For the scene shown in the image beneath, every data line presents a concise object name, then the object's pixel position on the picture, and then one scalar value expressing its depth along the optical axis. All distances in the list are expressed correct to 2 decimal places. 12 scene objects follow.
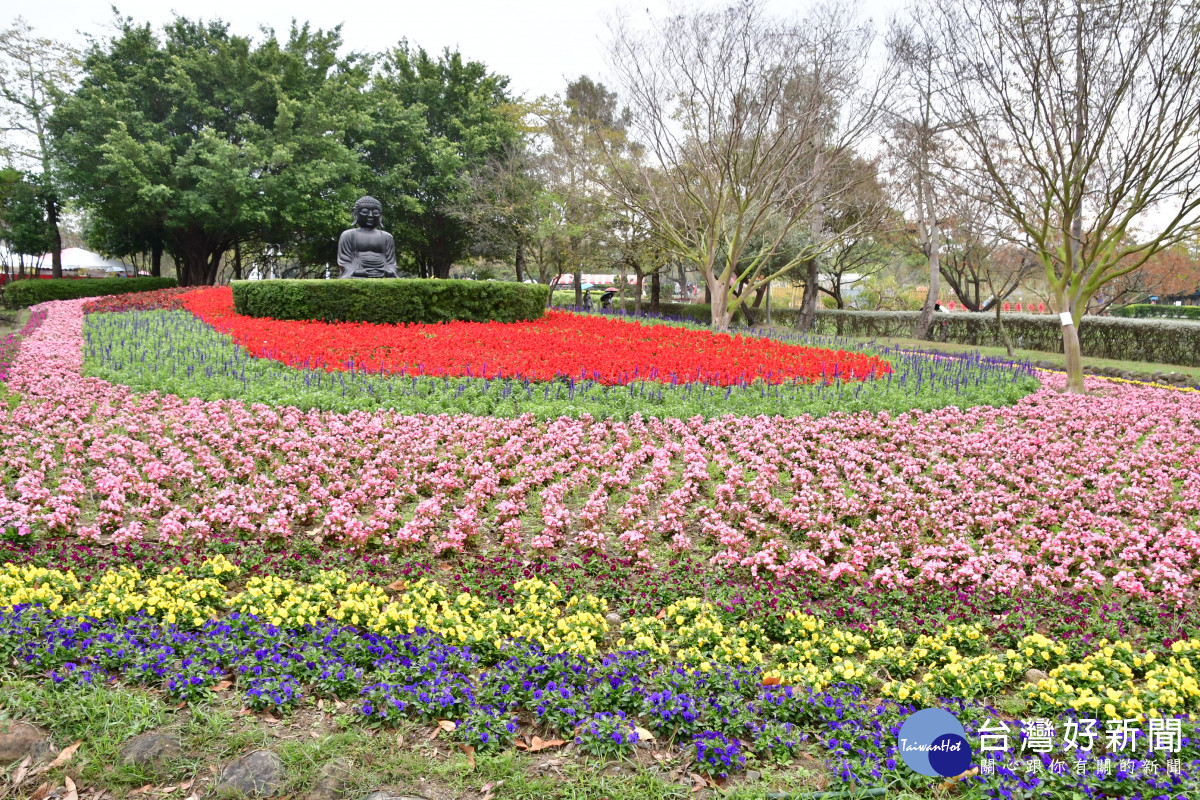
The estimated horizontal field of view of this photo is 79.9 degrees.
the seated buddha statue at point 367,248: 16.20
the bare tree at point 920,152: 11.23
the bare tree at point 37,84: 27.19
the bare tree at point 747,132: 14.49
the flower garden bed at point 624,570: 2.75
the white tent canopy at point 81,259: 37.44
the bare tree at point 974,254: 17.58
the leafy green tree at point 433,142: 28.83
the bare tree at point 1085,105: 8.29
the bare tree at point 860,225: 18.31
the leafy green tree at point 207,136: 23.28
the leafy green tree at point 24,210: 25.45
